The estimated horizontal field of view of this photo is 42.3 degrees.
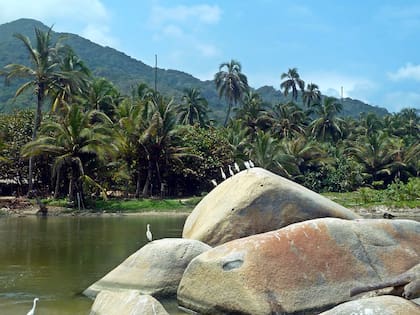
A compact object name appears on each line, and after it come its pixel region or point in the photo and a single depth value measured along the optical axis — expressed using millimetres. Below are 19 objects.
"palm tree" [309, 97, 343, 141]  64688
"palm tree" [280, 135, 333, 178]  50312
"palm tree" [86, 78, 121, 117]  45969
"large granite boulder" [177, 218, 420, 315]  9141
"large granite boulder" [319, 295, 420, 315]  6047
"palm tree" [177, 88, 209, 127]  64062
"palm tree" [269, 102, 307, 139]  62219
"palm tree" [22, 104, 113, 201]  34312
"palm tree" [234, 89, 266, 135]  63531
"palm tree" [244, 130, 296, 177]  44656
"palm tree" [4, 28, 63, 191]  37281
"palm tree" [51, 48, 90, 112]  39344
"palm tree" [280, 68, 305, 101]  77750
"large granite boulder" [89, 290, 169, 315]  7870
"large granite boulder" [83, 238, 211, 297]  10821
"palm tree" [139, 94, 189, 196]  41438
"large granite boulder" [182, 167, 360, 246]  12852
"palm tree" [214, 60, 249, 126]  69500
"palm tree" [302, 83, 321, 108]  77812
